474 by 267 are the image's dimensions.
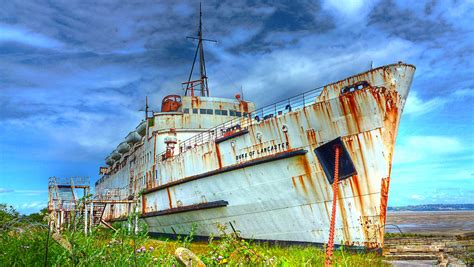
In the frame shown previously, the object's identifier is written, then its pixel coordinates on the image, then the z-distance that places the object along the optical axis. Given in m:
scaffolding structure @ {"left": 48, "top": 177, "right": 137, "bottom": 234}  20.12
